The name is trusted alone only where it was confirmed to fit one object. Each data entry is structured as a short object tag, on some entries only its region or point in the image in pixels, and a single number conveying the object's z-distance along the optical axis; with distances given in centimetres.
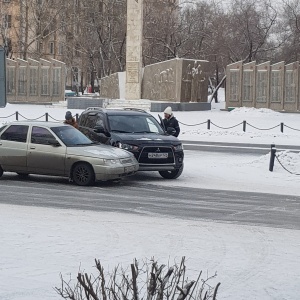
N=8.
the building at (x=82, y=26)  7412
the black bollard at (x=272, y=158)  2102
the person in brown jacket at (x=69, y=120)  2131
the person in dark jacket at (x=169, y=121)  2220
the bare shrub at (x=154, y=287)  529
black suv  1912
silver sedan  1764
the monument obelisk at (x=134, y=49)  5294
